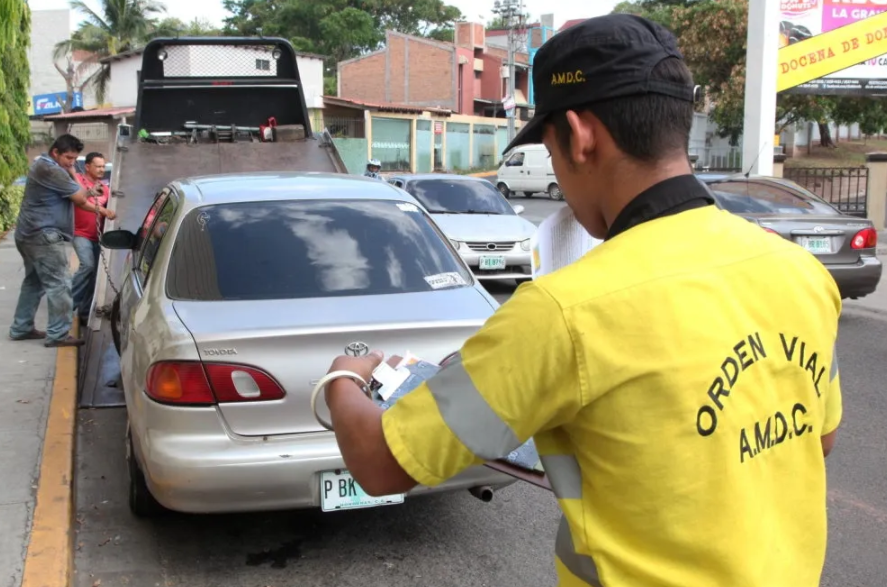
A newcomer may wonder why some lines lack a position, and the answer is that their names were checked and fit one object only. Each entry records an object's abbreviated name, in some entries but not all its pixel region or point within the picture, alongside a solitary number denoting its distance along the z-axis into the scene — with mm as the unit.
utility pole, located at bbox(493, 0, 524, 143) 42125
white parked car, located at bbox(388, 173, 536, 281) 11734
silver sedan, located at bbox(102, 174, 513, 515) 3895
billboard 18422
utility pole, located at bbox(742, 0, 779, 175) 16219
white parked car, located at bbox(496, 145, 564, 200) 31750
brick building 52656
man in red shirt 9188
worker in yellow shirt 1324
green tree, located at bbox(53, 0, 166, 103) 49688
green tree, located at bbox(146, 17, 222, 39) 52750
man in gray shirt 8141
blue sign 46875
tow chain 7960
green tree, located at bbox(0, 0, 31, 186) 14656
